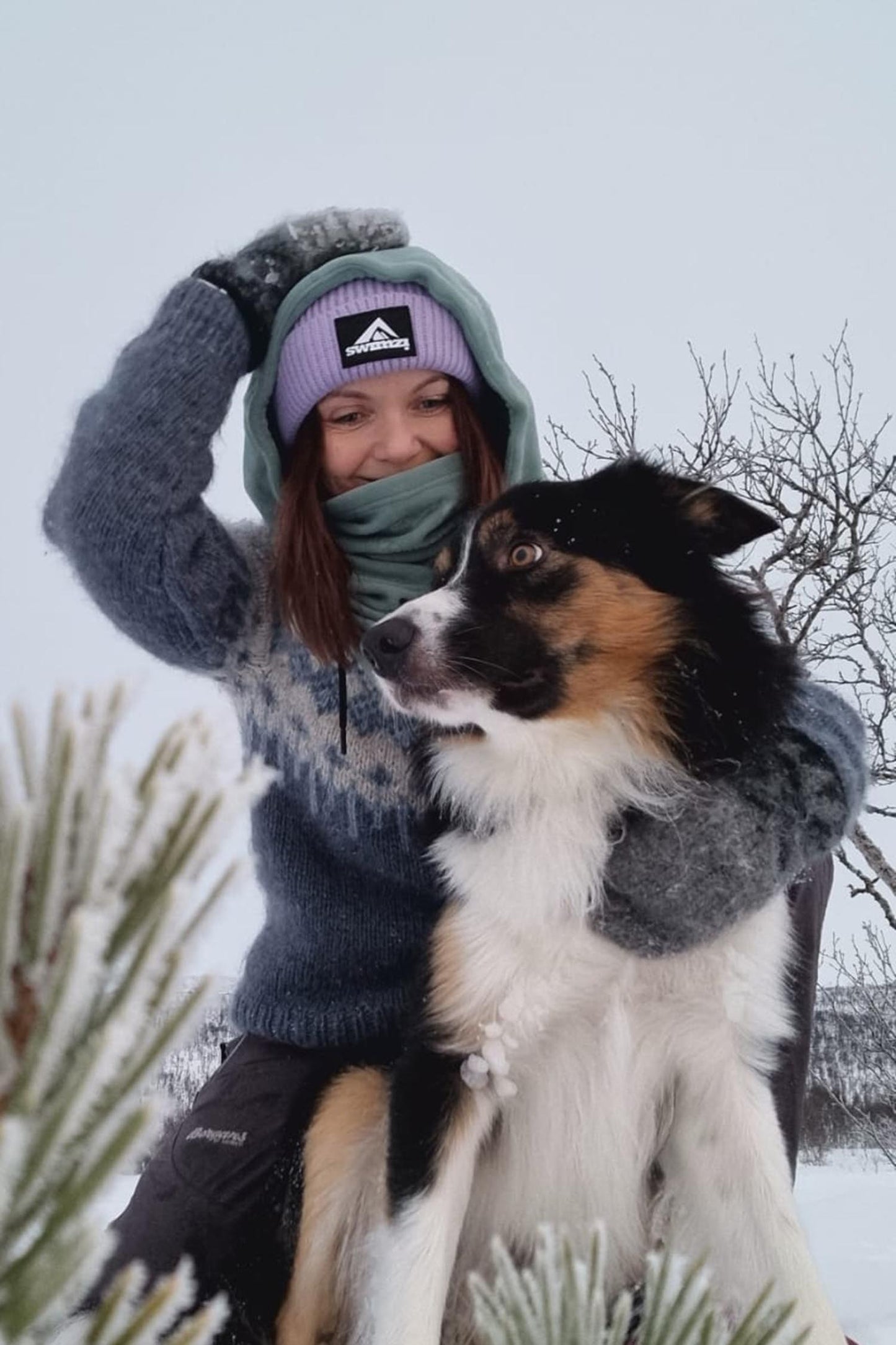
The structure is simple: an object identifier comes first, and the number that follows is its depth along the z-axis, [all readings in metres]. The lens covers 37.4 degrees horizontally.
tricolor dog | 0.78
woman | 0.89
